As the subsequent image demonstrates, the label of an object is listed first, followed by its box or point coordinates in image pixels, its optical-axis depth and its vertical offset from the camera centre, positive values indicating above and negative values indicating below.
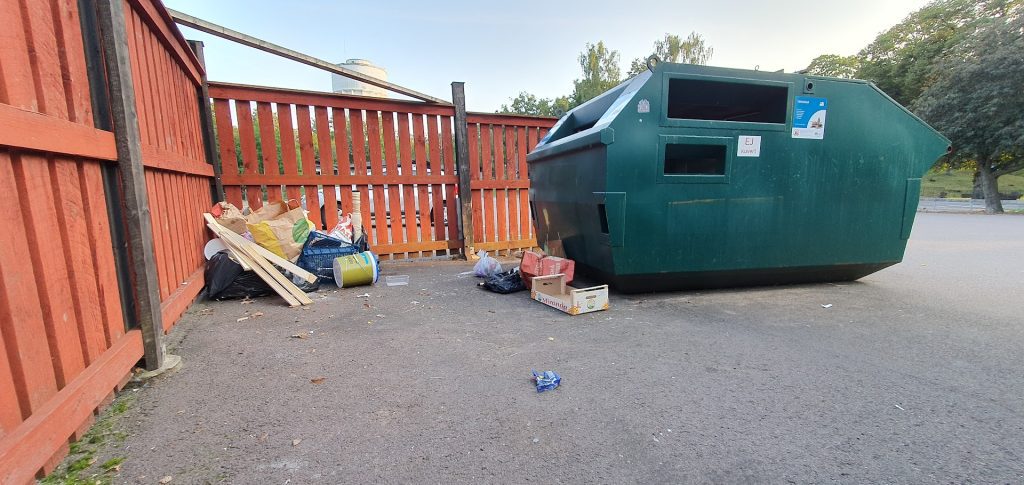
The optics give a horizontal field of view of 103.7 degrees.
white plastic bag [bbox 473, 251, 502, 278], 4.39 -0.77
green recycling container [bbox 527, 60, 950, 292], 3.16 +0.08
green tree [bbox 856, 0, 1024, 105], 19.56 +7.82
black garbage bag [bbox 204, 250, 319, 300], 3.49 -0.66
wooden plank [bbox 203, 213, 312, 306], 3.46 -0.59
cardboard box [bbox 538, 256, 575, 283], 3.67 -0.65
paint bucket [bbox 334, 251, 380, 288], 4.05 -0.70
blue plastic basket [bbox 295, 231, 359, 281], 4.15 -0.55
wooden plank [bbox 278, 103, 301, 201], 4.82 +0.74
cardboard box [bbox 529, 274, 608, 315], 3.06 -0.83
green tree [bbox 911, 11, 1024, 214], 15.09 +3.24
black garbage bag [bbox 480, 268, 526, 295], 3.86 -0.84
